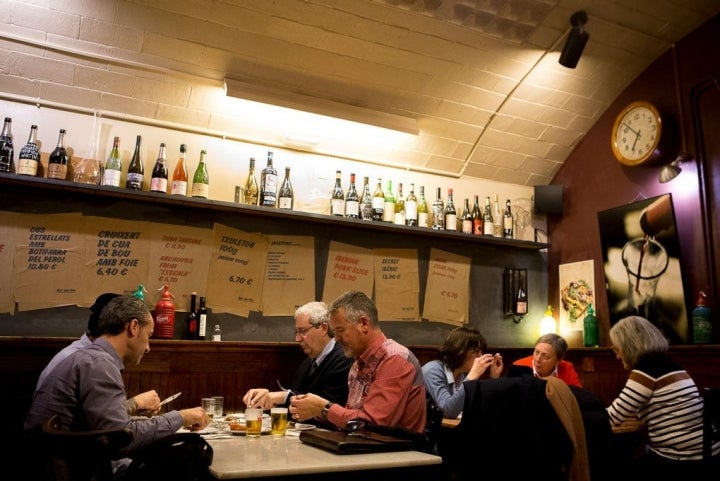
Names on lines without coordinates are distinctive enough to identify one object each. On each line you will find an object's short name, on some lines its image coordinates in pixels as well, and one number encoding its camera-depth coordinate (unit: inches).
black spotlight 160.1
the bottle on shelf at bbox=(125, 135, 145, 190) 162.7
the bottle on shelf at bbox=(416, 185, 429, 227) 204.1
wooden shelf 150.6
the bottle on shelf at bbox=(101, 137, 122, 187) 159.6
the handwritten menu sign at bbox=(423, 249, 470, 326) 206.5
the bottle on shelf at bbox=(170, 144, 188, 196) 167.8
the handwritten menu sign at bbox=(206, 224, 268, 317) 173.9
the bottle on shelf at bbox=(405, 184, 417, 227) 203.0
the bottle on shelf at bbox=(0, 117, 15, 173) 151.2
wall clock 183.6
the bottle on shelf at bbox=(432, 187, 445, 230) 207.9
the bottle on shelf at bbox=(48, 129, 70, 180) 153.9
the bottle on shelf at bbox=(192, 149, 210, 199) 172.1
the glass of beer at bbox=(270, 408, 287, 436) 98.0
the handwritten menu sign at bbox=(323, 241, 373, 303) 189.8
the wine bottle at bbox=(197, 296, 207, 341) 165.7
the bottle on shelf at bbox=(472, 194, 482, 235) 212.4
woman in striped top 126.3
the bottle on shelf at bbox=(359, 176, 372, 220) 196.5
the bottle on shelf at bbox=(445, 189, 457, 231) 207.8
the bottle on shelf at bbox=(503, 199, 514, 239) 217.5
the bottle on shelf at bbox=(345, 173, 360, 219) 191.2
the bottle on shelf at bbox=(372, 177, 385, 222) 196.1
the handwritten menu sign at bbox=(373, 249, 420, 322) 197.8
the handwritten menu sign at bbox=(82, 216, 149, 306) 158.9
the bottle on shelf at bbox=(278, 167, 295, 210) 183.5
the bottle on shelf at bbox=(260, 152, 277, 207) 179.6
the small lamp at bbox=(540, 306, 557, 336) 216.2
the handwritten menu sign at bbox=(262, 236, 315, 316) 181.0
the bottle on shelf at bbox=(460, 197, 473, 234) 211.0
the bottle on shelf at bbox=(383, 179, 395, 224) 199.6
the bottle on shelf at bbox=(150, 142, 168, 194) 163.9
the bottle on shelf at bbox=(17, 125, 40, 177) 151.3
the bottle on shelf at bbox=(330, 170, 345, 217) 189.9
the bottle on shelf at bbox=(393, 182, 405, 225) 202.7
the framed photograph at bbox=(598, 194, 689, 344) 173.2
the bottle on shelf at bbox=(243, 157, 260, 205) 181.3
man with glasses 133.7
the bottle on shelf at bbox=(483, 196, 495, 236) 212.7
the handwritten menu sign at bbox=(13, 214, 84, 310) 151.3
